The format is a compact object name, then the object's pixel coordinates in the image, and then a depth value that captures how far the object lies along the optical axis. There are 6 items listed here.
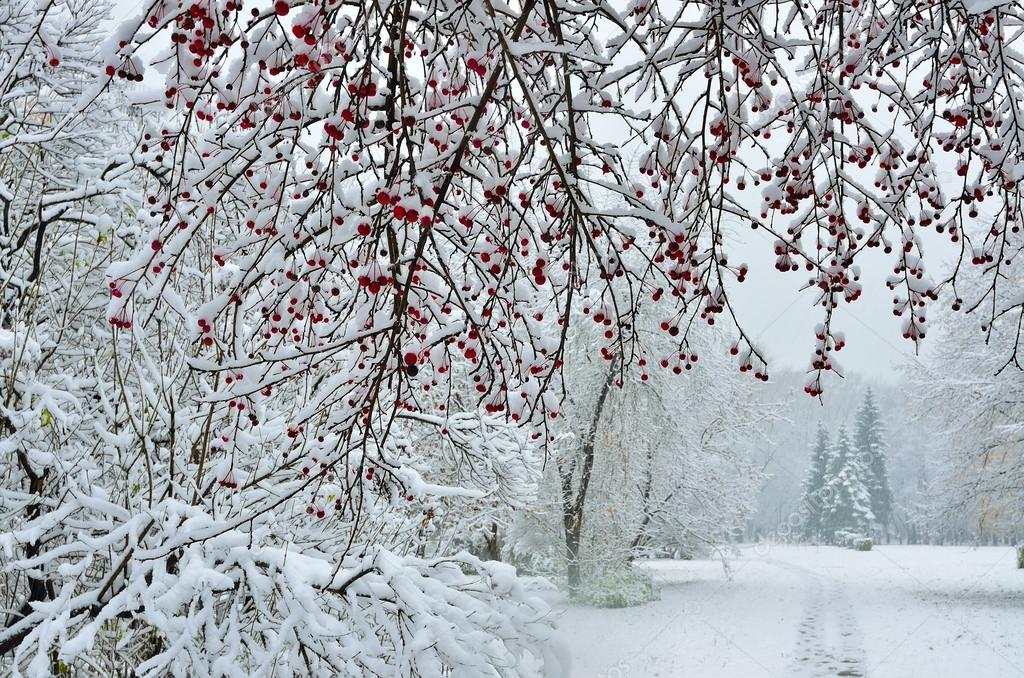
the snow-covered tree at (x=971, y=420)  14.38
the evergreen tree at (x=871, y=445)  41.44
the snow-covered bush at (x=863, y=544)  36.27
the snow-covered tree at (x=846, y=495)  40.31
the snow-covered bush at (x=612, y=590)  14.29
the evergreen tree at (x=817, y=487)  41.64
